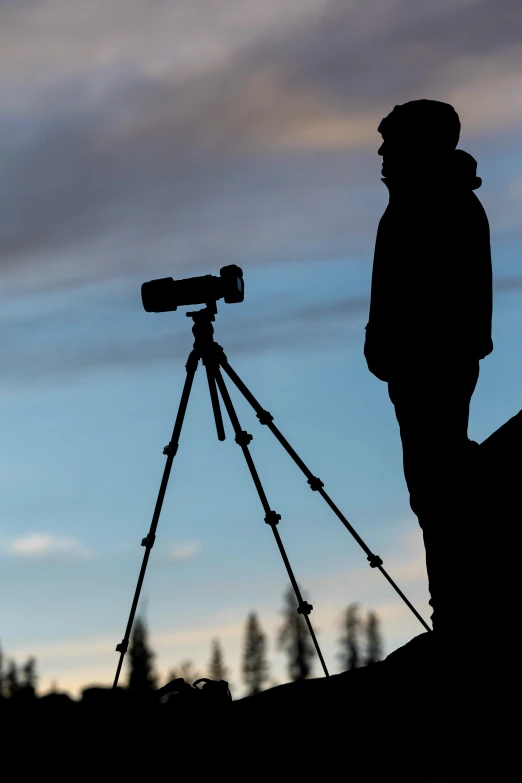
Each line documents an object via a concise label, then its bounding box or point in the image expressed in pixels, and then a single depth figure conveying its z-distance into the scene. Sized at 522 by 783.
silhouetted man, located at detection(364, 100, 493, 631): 10.45
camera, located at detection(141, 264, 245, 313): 10.67
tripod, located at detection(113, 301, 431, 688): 10.51
